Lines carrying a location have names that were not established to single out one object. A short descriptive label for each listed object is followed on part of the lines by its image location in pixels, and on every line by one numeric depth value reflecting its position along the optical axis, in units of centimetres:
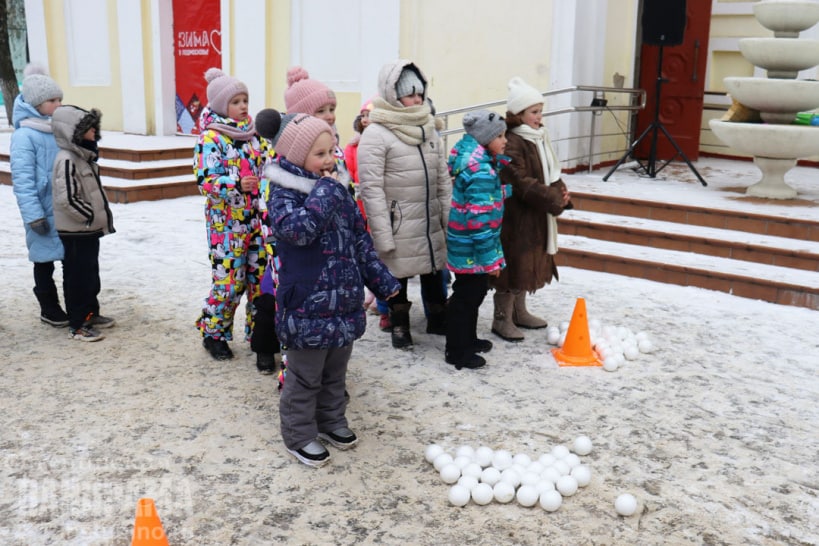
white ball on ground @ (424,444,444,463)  335
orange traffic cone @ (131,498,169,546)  240
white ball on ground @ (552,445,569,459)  336
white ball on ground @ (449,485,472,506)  304
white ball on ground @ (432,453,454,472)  328
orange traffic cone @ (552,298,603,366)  460
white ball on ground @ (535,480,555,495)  307
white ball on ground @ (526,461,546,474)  321
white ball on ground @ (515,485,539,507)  304
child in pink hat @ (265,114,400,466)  320
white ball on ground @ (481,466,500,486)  316
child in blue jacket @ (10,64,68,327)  464
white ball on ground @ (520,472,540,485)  312
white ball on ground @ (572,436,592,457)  344
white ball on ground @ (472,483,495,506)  306
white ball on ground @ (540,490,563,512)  301
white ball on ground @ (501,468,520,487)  313
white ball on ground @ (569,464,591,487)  319
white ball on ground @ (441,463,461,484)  319
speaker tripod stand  855
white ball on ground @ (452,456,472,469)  324
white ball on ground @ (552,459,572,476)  323
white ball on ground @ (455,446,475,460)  333
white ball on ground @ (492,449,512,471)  328
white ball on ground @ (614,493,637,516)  298
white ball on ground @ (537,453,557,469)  328
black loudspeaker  852
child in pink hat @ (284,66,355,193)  400
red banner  1267
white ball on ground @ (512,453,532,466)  329
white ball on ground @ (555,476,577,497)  312
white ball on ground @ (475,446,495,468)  331
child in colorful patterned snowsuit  412
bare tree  1451
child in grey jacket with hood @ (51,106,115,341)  453
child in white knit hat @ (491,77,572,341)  462
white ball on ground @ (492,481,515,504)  307
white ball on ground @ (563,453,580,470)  328
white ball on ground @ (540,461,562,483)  316
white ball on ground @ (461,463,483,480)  319
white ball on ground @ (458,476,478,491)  311
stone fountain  740
